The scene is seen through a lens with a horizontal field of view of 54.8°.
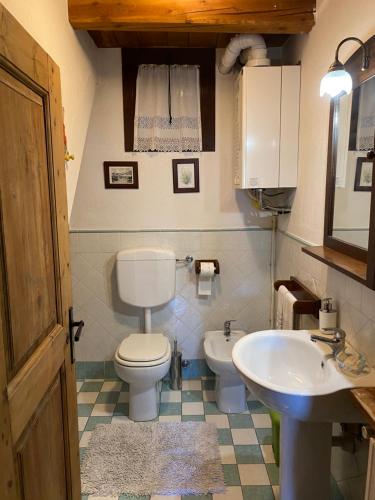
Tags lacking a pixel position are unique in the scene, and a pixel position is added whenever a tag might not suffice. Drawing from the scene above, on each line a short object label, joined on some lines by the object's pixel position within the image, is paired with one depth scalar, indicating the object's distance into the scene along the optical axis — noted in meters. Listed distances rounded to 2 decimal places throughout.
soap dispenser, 1.59
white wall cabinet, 2.11
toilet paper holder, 2.65
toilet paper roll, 2.65
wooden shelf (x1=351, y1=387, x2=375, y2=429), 1.01
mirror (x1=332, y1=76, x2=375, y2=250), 1.34
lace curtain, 2.50
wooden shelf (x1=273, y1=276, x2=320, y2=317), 1.81
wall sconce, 1.30
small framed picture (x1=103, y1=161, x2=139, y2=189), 2.59
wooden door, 0.87
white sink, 1.19
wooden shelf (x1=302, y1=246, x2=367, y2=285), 1.27
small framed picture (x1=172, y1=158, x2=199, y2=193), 2.61
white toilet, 2.31
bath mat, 1.81
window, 2.47
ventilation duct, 2.10
